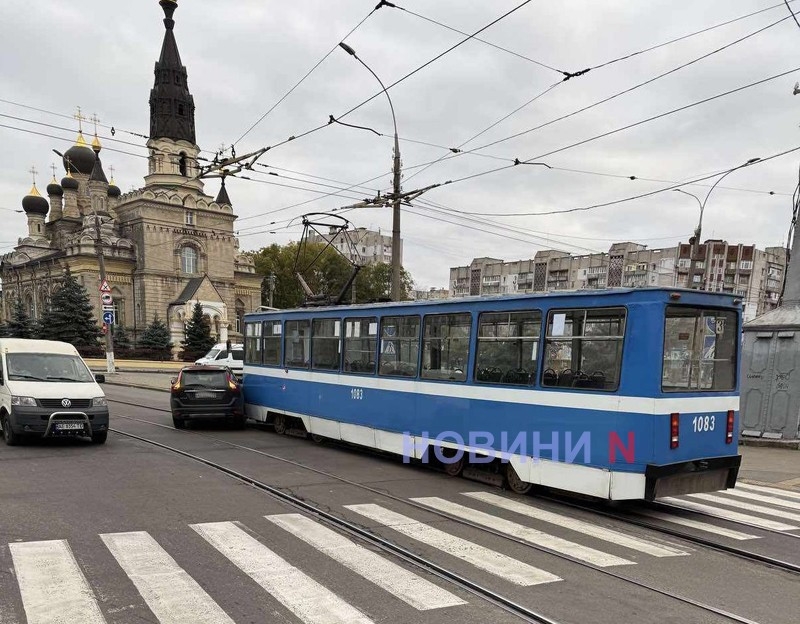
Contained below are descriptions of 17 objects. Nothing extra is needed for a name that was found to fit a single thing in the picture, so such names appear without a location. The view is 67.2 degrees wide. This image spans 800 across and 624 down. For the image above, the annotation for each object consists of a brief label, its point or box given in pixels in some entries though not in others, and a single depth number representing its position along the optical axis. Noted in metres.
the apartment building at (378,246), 121.60
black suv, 13.69
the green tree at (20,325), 52.94
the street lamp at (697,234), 24.94
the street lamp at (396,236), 15.14
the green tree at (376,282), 78.38
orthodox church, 63.53
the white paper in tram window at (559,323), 7.79
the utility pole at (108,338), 29.81
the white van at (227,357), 26.70
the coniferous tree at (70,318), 48.50
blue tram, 7.00
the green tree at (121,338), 52.22
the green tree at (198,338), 55.28
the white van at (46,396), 10.41
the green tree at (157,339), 53.18
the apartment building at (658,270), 81.44
